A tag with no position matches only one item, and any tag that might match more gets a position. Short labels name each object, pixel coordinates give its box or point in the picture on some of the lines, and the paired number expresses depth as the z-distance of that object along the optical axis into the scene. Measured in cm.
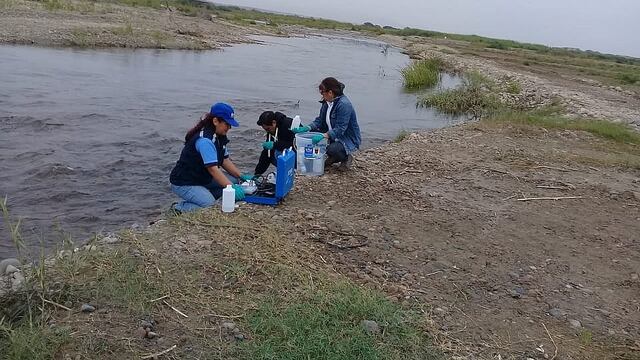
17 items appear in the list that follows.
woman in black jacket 771
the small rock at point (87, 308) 401
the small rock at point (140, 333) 382
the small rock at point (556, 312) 480
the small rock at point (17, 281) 419
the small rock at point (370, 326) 409
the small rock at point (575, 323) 465
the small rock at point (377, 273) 512
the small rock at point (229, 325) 402
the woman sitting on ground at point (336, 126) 795
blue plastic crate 640
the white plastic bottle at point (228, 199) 614
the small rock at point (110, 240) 518
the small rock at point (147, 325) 390
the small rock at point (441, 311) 459
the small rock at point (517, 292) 502
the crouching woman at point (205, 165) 633
